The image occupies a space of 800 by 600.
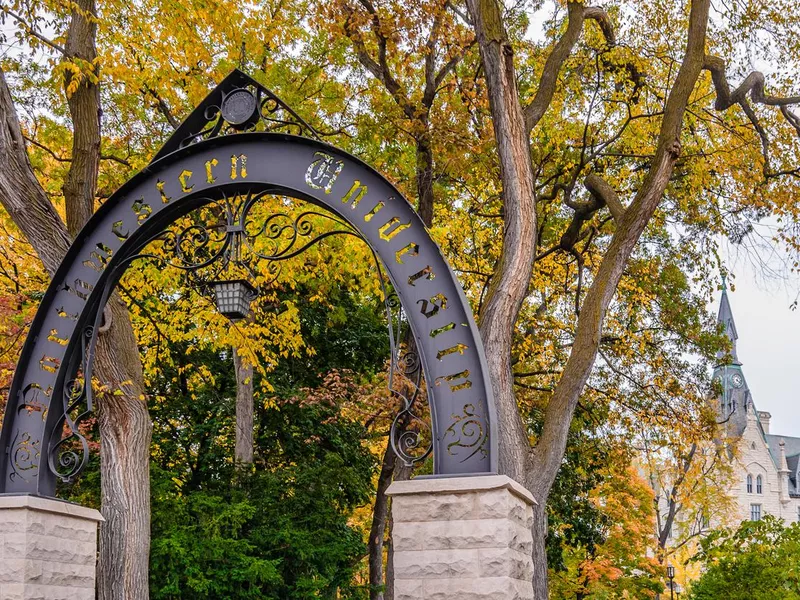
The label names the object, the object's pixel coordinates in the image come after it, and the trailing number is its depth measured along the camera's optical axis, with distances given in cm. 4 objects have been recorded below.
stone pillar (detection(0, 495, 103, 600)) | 625
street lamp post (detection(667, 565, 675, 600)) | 2669
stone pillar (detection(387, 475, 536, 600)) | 537
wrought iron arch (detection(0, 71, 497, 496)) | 573
